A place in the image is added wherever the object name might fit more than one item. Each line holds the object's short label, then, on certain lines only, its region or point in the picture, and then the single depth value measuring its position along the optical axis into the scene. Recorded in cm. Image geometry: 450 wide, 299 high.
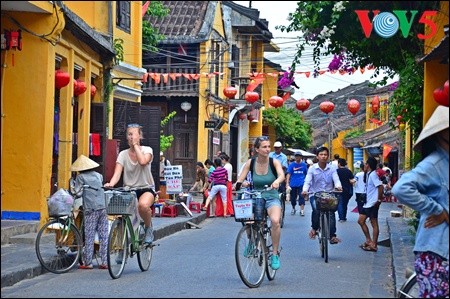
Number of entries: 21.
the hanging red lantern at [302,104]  3202
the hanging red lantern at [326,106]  3039
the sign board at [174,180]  2475
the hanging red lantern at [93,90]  2073
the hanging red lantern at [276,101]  3419
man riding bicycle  1546
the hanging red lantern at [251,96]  3412
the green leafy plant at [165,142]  2973
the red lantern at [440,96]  1306
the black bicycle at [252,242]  1112
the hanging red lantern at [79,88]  1883
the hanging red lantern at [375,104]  3498
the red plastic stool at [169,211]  2400
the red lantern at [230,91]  3384
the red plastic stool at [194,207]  2669
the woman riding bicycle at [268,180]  1181
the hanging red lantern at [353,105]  3089
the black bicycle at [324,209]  1456
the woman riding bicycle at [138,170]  1259
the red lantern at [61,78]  1661
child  2569
